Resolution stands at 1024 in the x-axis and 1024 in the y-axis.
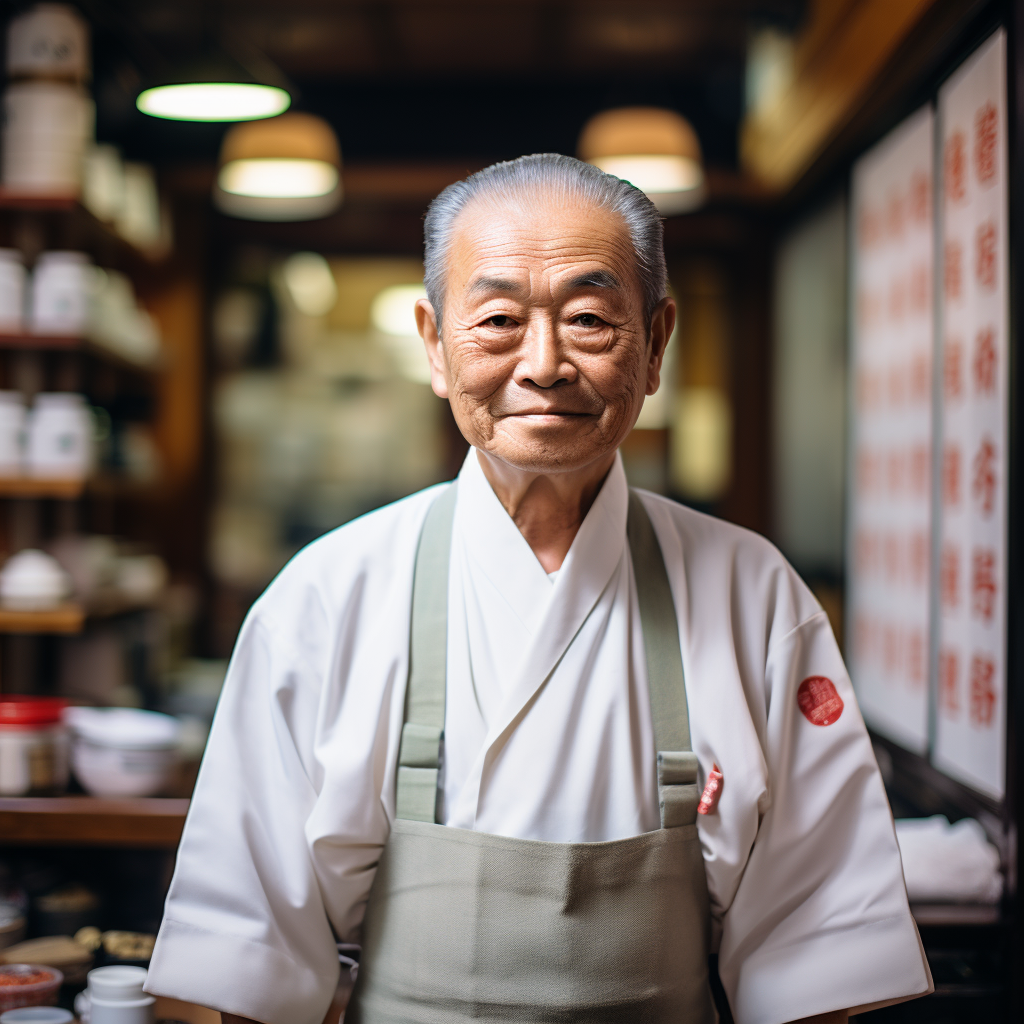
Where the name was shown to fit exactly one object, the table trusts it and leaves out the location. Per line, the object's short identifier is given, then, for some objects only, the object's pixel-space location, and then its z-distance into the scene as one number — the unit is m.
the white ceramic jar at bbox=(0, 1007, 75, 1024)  1.79
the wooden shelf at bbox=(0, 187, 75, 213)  3.01
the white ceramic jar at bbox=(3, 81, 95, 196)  3.06
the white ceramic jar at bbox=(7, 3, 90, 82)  3.07
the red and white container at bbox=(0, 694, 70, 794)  2.48
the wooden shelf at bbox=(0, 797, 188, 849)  2.42
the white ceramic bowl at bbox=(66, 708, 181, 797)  2.50
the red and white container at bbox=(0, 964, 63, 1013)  1.86
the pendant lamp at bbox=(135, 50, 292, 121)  2.98
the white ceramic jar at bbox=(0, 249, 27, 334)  2.96
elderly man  1.36
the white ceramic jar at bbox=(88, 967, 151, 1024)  1.75
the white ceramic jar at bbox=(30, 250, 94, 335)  3.04
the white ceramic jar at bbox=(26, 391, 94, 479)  3.07
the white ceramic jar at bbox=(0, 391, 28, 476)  3.01
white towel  2.17
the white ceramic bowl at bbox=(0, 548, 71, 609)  3.01
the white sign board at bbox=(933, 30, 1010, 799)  2.30
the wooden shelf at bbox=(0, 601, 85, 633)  2.98
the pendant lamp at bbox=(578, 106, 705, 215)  3.96
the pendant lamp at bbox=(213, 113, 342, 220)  4.00
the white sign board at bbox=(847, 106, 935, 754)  2.88
